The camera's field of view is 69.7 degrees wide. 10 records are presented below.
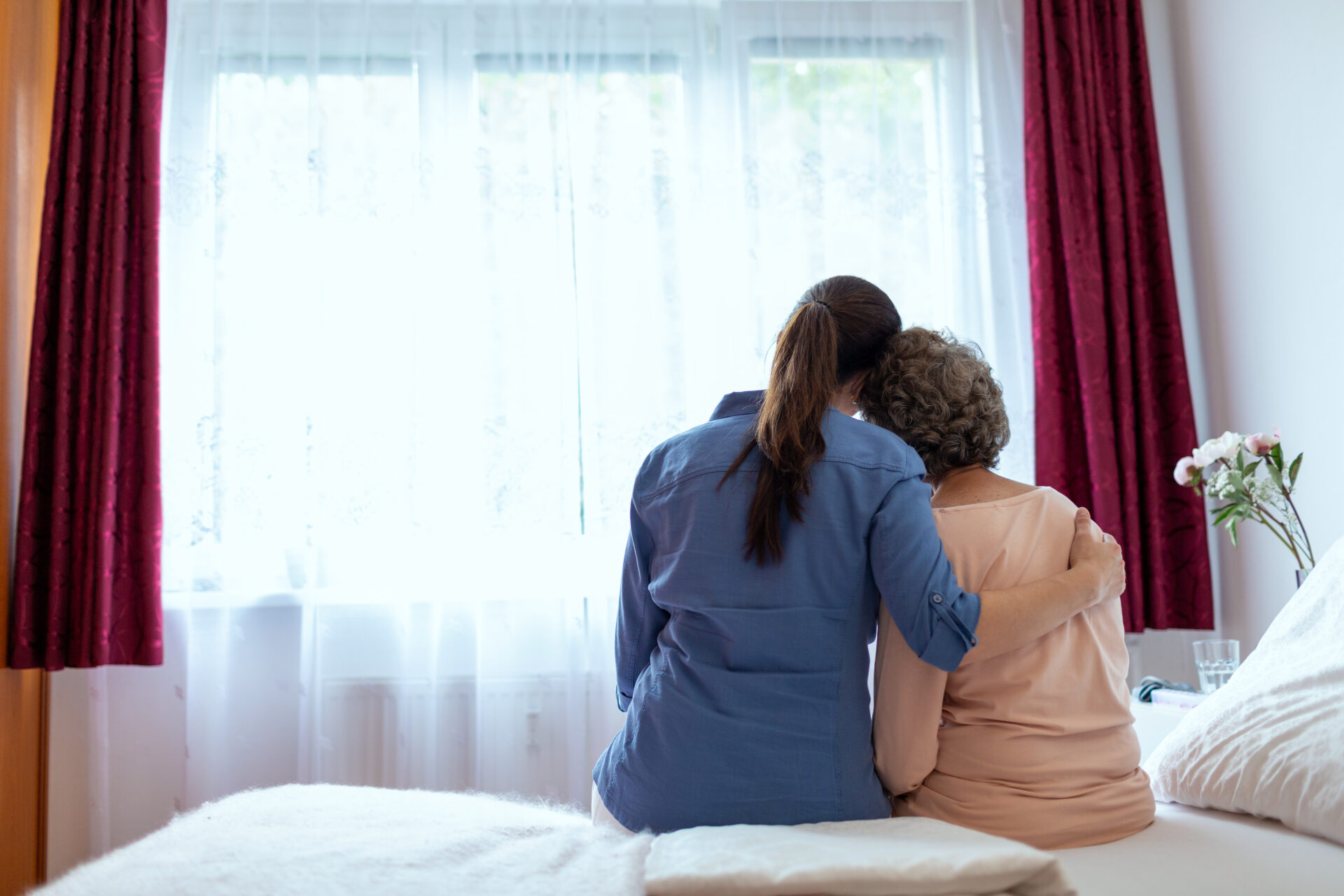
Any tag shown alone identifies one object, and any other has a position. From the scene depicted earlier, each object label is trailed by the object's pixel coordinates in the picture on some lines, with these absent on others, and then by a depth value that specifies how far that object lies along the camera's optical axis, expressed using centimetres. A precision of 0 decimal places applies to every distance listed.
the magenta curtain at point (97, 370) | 242
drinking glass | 206
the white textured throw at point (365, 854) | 89
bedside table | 184
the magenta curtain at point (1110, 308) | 260
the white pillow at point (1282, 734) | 120
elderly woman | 122
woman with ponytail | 116
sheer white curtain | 254
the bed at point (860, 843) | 86
